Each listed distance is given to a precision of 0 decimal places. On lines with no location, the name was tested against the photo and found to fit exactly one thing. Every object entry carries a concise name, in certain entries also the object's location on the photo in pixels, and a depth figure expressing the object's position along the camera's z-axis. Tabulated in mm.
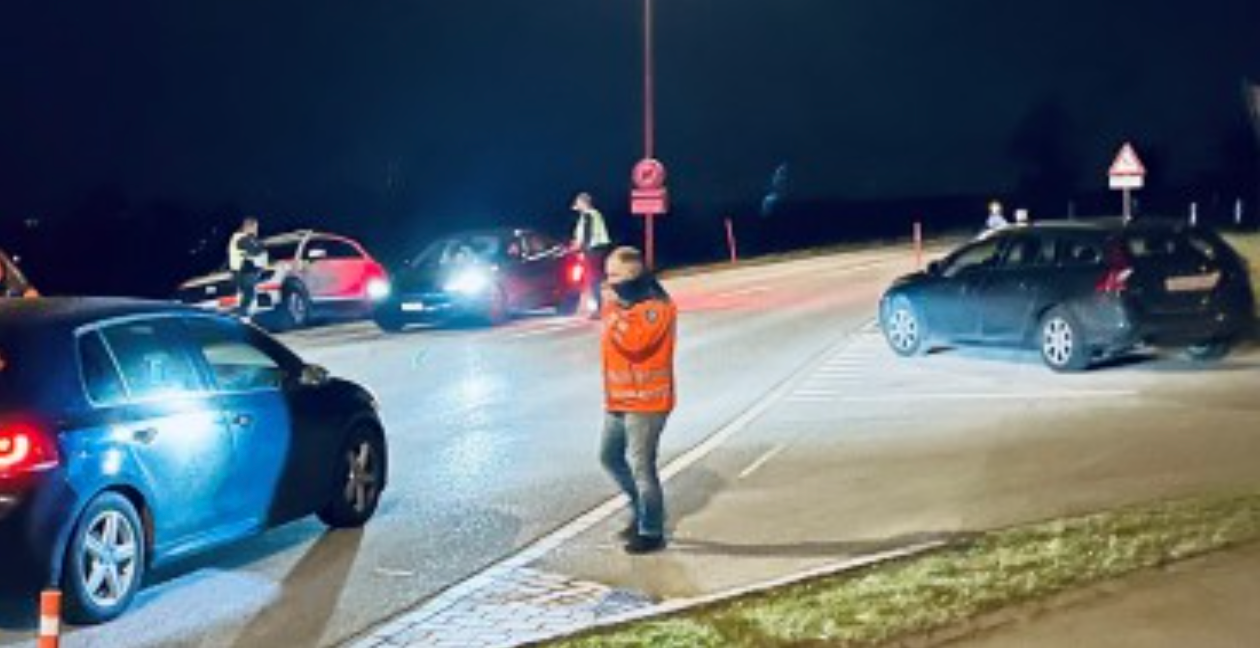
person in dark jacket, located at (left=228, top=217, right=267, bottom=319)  24406
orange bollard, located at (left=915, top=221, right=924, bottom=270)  37844
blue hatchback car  7164
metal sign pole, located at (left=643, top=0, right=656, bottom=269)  38250
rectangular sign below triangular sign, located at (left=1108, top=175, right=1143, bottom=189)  25934
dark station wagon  16000
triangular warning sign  26109
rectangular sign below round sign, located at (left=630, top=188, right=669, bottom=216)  33281
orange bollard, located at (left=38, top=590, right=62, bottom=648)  5230
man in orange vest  8531
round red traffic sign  33625
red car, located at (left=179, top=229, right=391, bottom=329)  25234
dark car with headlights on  24297
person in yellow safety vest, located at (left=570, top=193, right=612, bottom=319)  24516
